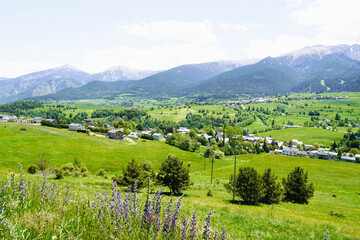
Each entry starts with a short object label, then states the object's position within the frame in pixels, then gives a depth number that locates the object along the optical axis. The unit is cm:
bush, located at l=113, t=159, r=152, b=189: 3768
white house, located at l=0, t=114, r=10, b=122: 17232
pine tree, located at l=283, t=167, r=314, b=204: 4400
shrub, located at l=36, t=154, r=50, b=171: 4985
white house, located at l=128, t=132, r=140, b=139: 14298
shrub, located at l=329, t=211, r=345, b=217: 3262
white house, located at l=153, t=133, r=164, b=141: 15011
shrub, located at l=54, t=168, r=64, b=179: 4358
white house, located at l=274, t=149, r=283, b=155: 14385
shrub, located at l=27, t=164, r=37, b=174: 4844
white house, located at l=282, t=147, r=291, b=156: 14704
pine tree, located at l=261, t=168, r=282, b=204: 4075
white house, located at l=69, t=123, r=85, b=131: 13524
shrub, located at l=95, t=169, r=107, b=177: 5888
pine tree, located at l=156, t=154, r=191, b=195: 4078
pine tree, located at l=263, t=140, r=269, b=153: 14642
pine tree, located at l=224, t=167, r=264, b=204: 3781
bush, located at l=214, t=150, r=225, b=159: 12153
